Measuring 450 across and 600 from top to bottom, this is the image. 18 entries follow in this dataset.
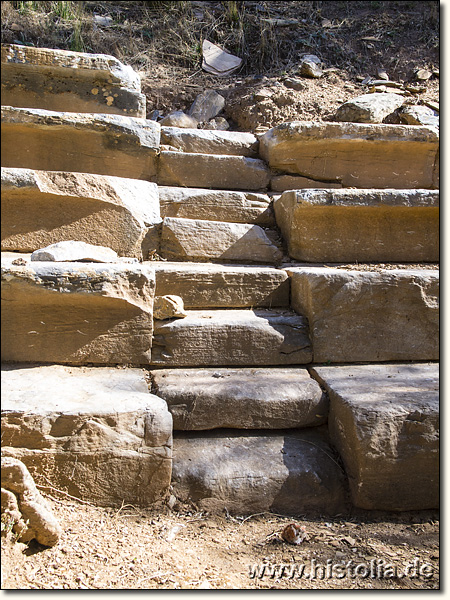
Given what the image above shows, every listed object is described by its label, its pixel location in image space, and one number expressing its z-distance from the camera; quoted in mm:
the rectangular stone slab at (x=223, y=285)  2527
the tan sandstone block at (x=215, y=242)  2818
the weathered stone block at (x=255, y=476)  1874
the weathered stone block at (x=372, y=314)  2393
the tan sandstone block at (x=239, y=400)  2039
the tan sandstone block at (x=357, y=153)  3258
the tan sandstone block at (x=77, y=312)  2047
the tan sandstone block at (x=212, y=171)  3205
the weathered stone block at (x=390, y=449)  1886
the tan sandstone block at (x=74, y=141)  2811
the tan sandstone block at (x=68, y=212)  2510
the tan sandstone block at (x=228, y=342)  2270
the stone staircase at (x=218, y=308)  1872
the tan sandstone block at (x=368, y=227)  2804
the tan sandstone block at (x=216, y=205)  3037
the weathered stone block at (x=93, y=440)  1699
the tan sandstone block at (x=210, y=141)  3406
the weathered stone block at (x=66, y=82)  3189
